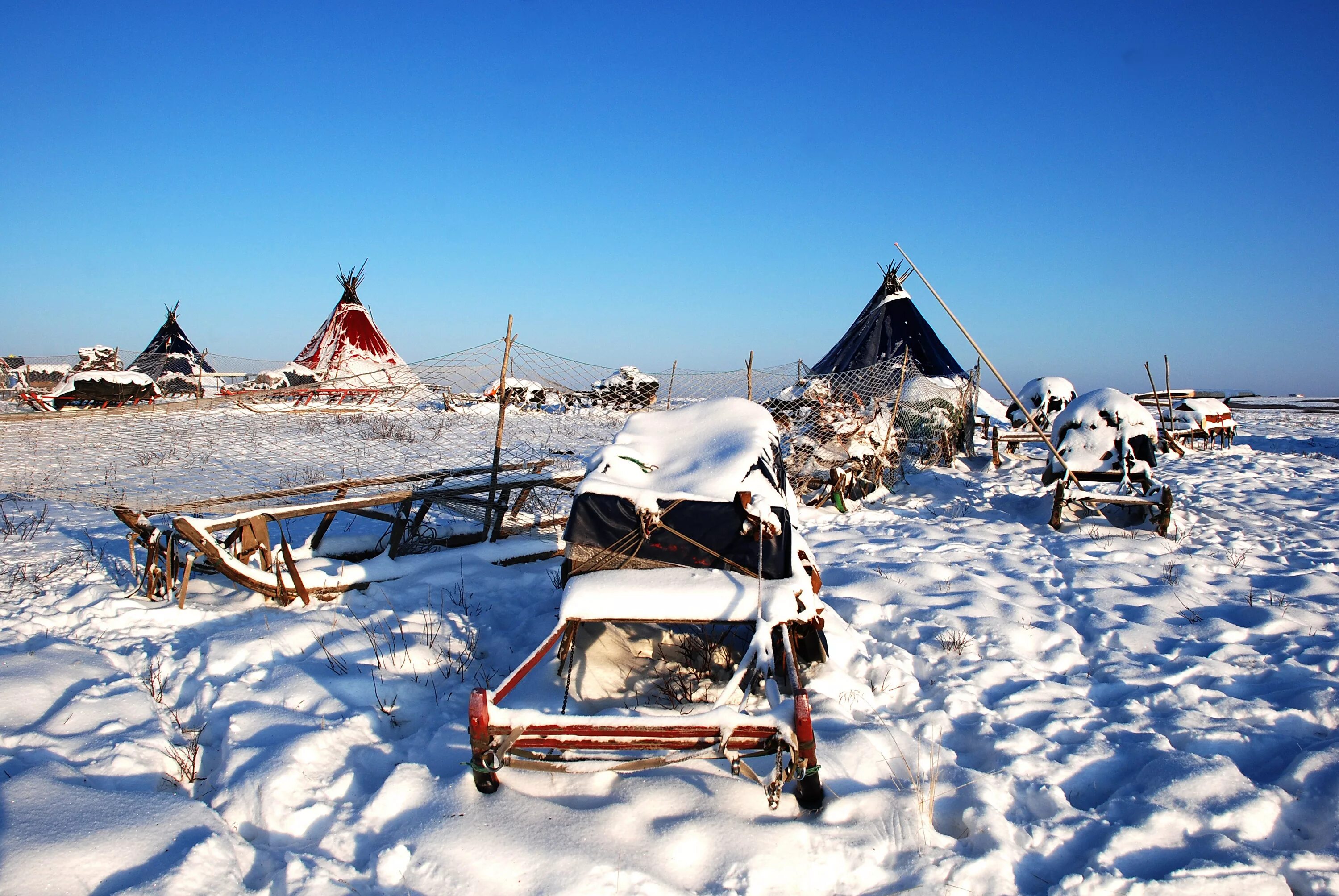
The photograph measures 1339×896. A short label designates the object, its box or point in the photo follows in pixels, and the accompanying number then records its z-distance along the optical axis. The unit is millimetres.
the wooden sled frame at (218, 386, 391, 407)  18420
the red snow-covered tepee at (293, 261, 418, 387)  25812
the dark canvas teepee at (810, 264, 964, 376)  21188
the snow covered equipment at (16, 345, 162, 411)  17750
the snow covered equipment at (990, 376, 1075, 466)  14898
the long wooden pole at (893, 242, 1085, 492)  7832
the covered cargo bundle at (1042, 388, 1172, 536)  8383
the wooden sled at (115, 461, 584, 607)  4875
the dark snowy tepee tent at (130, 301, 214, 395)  24922
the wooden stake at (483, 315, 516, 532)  6520
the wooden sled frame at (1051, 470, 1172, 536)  7559
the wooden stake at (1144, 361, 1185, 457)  13359
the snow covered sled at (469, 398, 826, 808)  3541
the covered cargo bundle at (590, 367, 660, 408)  20641
